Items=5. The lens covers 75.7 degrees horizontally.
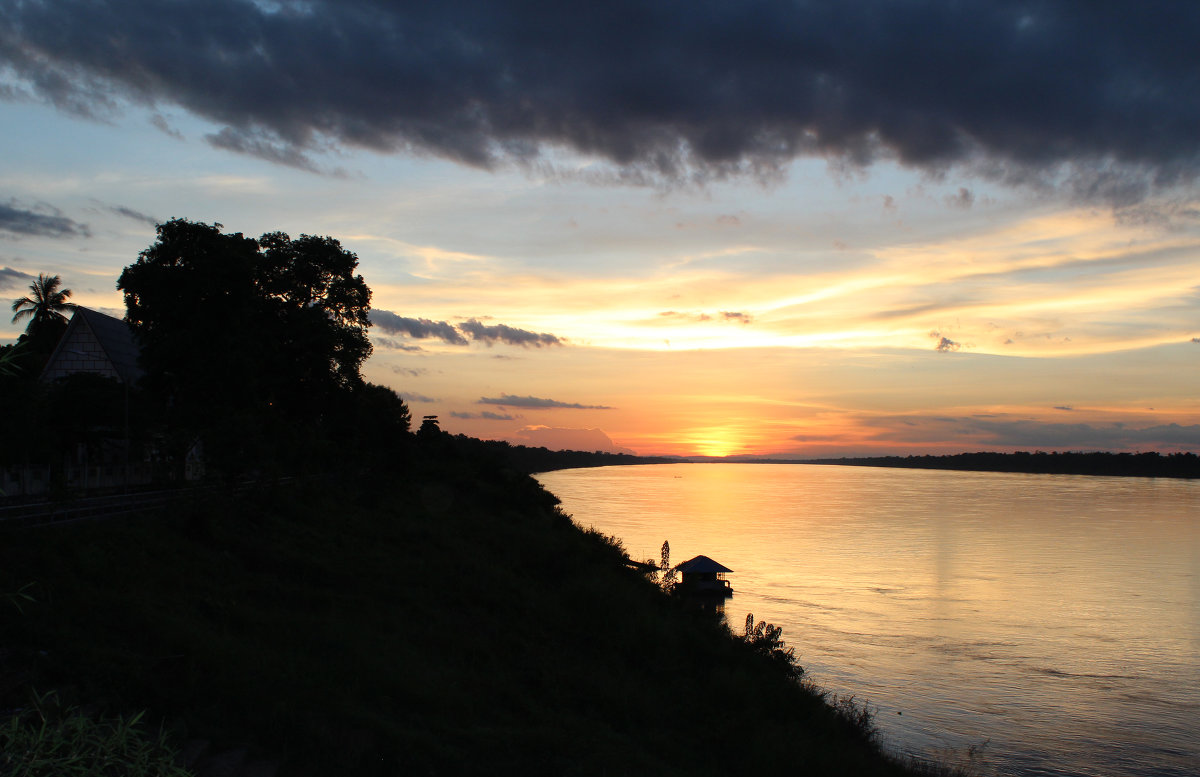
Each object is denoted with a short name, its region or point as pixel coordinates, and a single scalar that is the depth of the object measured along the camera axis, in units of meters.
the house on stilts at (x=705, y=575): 43.22
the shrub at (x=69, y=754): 5.61
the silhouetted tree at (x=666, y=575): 39.75
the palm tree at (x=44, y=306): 62.56
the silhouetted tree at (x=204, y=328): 32.72
